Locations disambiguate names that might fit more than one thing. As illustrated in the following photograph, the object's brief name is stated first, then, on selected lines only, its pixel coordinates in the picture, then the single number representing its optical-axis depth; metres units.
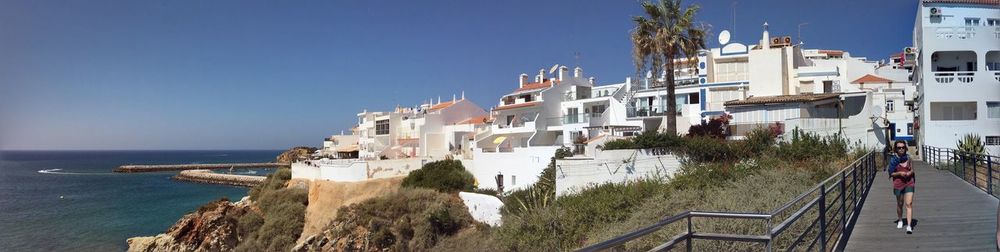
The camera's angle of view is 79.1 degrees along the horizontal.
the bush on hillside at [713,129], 28.20
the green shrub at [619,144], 23.28
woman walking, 8.79
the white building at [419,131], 48.75
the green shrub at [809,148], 22.23
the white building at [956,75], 26.34
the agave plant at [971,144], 24.41
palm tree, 27.25
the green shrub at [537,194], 24.04
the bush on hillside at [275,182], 43.22
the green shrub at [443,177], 32.94
